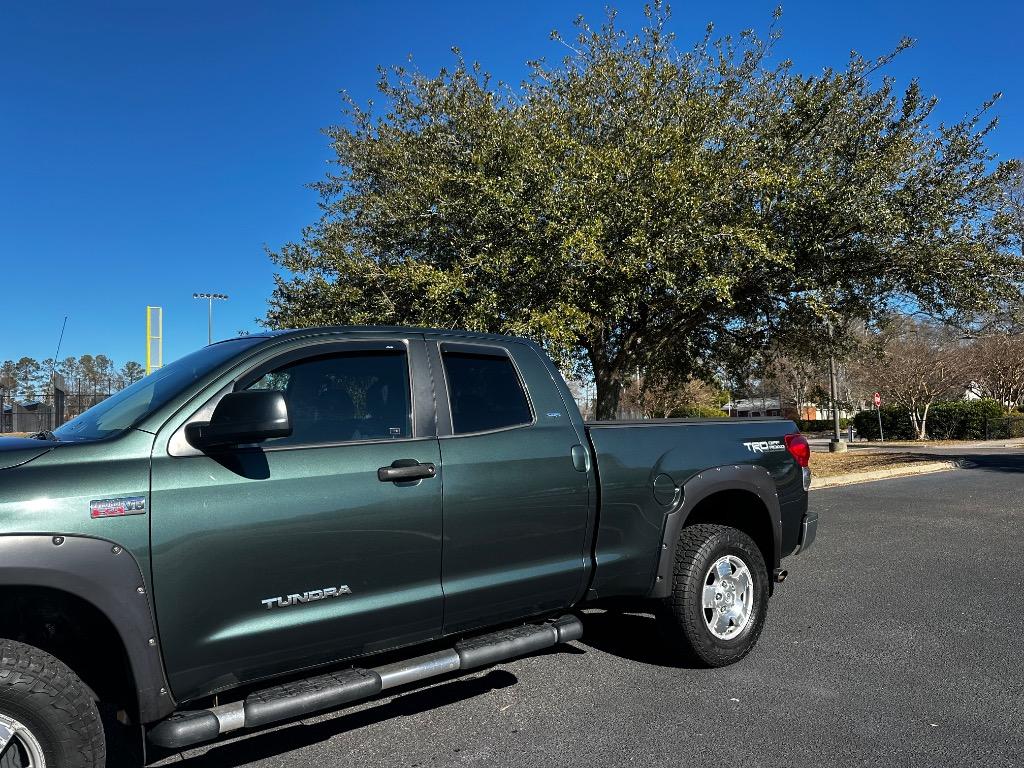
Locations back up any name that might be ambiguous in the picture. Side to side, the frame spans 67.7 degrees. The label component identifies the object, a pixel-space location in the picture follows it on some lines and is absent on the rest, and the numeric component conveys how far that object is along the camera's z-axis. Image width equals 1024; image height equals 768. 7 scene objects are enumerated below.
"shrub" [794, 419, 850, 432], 59.12
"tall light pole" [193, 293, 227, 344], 50.38
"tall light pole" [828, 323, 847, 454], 21.80
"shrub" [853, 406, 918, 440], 40.34
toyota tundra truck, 2.60
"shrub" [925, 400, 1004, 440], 38.16
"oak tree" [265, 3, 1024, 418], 11.23
